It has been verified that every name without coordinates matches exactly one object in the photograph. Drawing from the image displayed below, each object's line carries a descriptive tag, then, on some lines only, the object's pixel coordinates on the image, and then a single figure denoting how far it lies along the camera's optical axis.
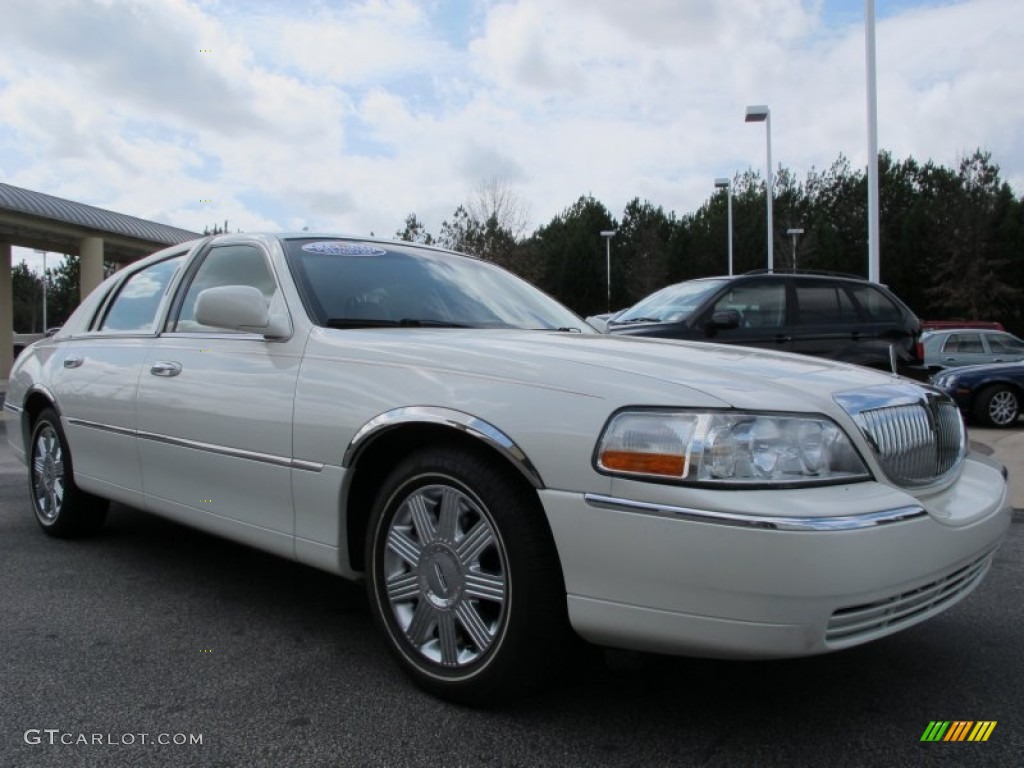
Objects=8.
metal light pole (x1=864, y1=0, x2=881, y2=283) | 12.98
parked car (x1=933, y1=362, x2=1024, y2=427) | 11.59
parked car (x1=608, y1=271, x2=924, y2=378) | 7.80
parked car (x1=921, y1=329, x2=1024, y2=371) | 16.12
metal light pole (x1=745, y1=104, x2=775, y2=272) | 20.94
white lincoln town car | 2.02
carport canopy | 17.88
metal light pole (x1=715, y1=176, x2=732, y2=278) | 29.43
